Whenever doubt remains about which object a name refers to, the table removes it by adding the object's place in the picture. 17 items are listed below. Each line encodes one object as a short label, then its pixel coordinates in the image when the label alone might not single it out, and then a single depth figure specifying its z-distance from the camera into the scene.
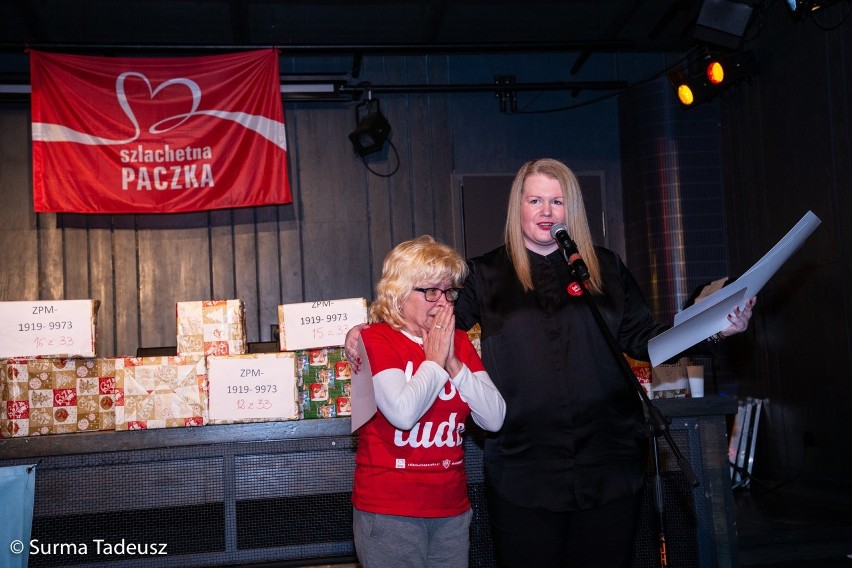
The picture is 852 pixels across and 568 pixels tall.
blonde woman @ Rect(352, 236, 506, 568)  1.90
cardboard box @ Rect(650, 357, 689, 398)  3.06
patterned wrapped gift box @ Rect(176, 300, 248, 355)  2.96
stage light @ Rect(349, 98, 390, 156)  6.14
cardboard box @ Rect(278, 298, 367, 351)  2.99
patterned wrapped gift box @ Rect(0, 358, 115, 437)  2.81
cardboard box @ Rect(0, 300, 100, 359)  2.86
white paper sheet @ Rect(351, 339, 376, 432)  1.97
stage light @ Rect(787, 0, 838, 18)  4.81
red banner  5.47
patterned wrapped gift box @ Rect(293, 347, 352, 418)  2.95
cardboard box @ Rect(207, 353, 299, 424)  2.88
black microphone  1.81
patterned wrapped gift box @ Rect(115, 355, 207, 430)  2.85
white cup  3.12
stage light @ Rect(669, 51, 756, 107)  5.52
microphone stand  1.65
